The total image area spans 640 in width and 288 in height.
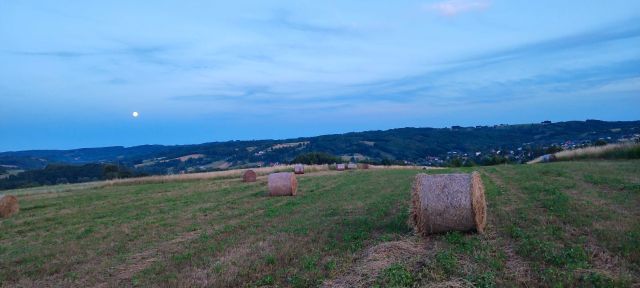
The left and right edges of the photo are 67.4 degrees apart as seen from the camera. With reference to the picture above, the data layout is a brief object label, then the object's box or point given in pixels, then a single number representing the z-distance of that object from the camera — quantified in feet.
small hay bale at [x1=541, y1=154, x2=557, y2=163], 148.97
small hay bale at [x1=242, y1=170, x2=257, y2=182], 117.70
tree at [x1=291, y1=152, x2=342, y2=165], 246.06
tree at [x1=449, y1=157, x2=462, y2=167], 215.51
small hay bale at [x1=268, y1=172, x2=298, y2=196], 76.28
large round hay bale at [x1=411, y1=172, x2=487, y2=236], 34.40
